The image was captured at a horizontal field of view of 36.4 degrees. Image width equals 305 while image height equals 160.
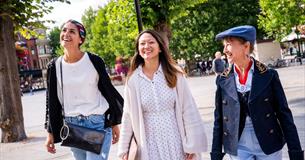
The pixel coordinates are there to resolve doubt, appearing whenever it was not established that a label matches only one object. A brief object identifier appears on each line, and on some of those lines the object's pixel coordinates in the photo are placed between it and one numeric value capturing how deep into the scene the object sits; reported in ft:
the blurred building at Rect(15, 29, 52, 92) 203.29
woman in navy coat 10.66
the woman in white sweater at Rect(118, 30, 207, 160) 11.42
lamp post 34.78
